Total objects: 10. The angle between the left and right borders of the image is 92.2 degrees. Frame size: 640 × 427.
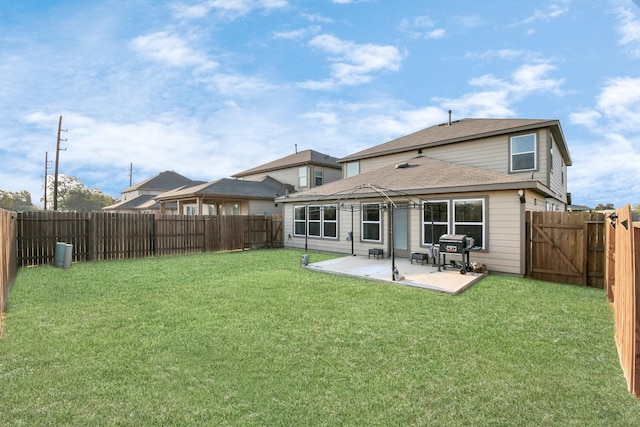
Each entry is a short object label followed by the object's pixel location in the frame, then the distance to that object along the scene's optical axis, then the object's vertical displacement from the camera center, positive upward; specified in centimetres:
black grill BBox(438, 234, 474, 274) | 814 -95
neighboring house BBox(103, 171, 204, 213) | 3243 +276
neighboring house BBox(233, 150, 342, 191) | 2199 +319
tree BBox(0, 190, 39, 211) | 4203 +268
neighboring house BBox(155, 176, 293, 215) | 1803 +100
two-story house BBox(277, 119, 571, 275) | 865 +55
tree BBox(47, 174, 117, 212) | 5112 +296
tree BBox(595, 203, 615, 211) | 3509 +32
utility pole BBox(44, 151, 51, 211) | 2998 +499
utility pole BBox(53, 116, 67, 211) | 2476 +526
